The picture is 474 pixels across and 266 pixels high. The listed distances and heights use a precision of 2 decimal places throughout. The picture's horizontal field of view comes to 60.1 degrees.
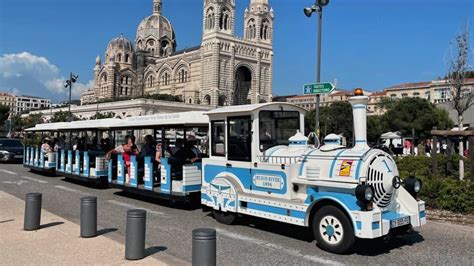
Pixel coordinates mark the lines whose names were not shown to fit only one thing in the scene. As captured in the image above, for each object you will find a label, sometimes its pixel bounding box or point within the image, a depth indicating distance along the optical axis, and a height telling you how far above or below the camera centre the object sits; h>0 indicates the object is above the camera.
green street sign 12.19 +1.76
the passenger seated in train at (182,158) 11.23 -0.37
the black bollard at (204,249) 4.82 -1.23
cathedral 115.31 +26.36
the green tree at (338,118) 73.19 +5.09
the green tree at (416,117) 56.47 +4.11
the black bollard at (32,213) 8.15 -1.38
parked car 27.47 -0.49
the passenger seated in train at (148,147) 12.94 -0.08
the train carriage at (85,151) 15.13 -0.27
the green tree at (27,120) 91.31 +5.53
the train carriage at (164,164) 10.81 -0.57
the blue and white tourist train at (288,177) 6.70 -0.63
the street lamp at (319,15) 13.08 +4.30
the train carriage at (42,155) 18.61 -0.51
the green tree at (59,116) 87.62 +6.04
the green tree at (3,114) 80.25 +5.98
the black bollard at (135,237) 6.18 -1.40
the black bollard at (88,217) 7.54 -1.35
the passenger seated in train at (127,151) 13.21 -0.22
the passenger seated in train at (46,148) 19.06 -0.19
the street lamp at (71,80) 47.84 +7.53
